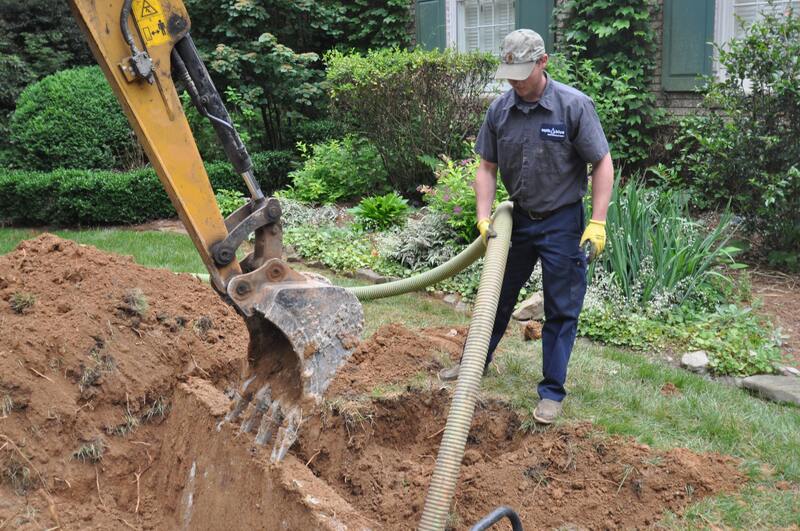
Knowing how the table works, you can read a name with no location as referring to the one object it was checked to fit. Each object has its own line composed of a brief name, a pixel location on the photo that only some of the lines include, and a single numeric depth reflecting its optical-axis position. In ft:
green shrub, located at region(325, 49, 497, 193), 28.81
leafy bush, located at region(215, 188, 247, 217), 30.94
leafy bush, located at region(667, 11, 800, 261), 20.89
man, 12.51
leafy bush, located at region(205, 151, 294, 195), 33.91
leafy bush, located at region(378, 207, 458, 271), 23.24
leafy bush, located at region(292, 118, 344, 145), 39.14
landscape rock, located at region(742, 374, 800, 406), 14.71
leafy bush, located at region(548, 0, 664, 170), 27.81
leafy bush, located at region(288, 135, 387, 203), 31.58
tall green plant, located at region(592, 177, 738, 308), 18.79
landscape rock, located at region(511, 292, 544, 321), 19.35
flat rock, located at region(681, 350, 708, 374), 16.42
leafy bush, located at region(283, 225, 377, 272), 24.63
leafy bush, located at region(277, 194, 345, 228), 29.09
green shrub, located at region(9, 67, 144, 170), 33.83
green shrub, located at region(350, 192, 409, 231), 27.27
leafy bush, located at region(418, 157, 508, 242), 22.81
